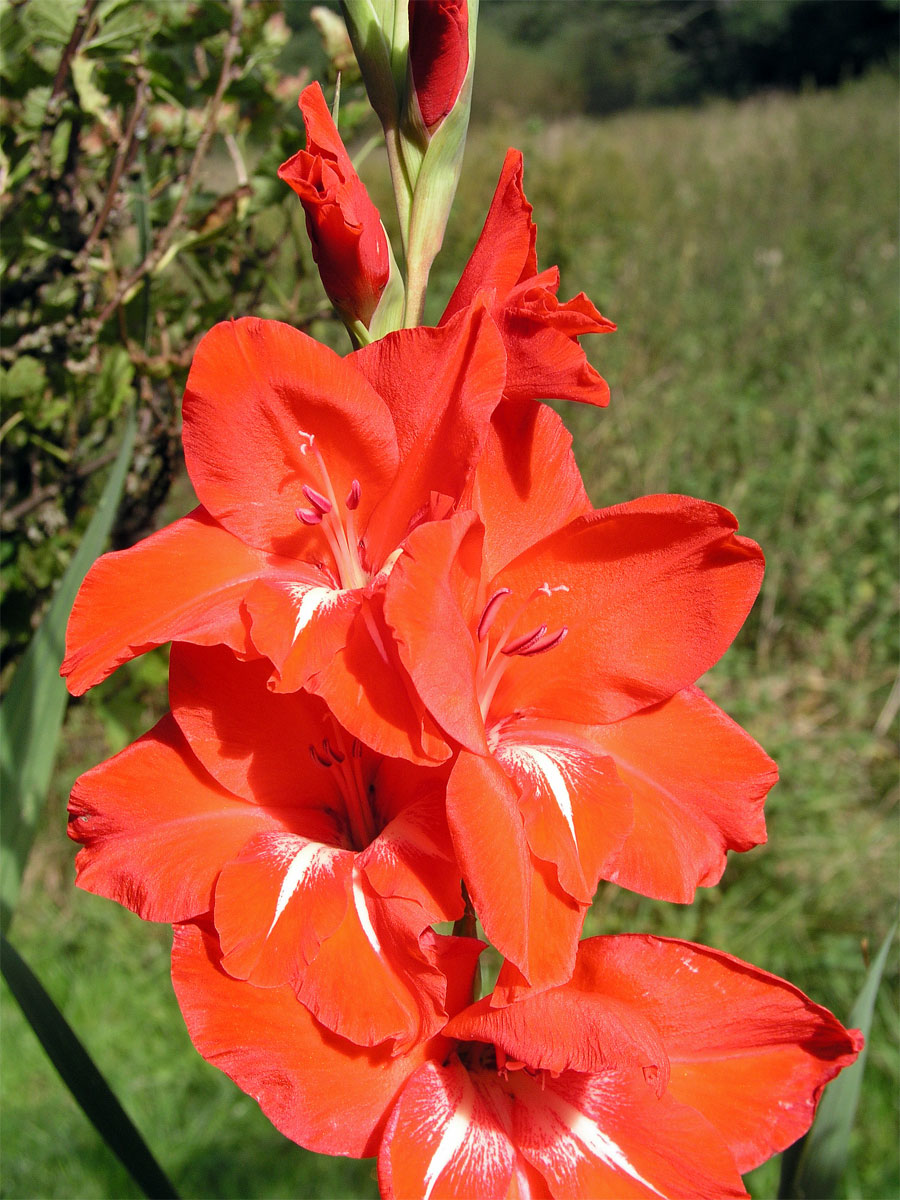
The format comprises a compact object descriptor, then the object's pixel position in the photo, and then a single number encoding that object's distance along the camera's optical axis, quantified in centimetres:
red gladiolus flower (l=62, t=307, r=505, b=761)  25
